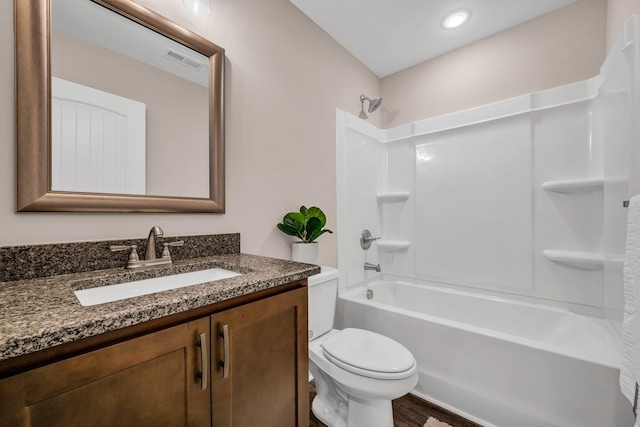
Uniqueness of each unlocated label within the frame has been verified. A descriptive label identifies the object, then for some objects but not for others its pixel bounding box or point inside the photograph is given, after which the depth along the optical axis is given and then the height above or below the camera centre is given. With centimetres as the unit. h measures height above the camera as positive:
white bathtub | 120 -77
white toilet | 121 -73
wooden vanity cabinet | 49 -38
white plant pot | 168 -24
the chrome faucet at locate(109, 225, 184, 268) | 104 -16
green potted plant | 167 -11
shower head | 233 +93
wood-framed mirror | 89 +32
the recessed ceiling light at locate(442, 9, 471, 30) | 189 +138
